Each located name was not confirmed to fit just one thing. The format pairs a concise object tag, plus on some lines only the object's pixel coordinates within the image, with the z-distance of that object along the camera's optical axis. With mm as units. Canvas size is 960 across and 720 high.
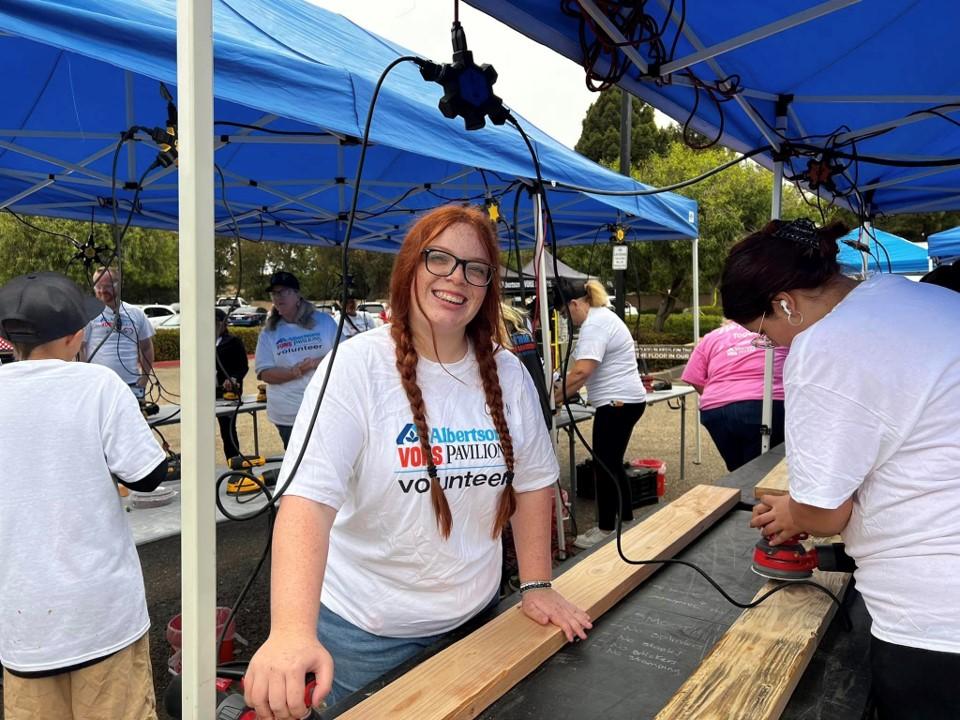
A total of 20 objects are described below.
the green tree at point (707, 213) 17766
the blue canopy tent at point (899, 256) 8719
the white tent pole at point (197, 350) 765
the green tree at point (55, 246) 17047
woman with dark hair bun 1191
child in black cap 1868
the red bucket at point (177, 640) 2756
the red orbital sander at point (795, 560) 1661
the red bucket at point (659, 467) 5910
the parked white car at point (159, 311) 24741
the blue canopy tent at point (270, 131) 2213
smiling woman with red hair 1331
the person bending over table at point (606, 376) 4785
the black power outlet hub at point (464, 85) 1434
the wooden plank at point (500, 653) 1116
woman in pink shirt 4078
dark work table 1186
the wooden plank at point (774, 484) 2330
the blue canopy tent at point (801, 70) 2023
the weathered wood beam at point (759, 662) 1129
